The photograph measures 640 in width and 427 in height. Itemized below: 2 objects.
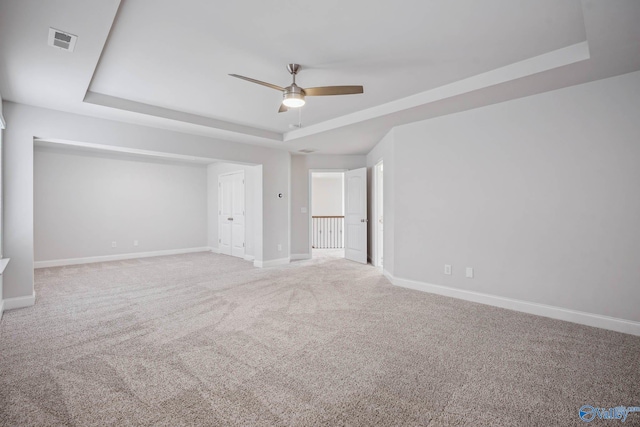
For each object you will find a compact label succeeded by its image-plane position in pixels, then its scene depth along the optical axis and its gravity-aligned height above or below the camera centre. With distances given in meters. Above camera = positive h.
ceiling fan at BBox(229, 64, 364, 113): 2.84 +1.13
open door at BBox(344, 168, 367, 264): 6.73 -0.16
